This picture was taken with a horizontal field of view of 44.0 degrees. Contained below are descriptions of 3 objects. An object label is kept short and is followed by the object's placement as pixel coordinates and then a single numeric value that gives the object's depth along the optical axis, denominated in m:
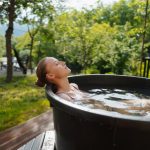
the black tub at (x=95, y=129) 0.96
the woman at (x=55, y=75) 1.54
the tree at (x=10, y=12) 5.49
